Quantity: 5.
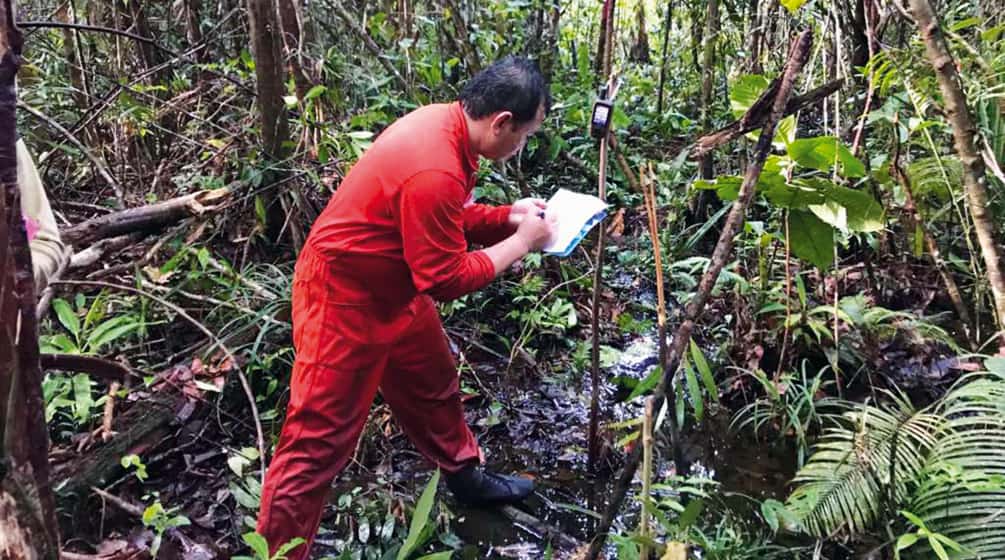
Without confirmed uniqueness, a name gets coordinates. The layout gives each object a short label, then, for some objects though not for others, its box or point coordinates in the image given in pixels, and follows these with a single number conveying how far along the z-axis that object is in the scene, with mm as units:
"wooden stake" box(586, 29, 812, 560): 1600
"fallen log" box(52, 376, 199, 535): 2545
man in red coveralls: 2100
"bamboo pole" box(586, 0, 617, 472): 2430
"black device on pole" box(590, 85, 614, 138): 2275
